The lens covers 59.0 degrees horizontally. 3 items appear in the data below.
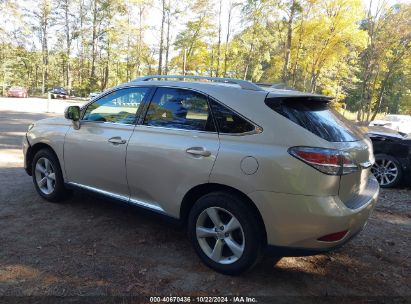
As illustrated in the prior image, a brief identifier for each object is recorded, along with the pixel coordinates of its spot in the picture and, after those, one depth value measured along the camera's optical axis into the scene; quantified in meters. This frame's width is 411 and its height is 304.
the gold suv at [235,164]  2.86
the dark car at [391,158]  6.64
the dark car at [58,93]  40.62
